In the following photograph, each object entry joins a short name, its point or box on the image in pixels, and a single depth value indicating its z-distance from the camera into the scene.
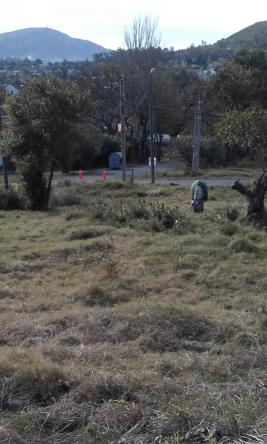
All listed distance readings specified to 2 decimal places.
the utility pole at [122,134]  32.69
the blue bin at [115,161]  53.66
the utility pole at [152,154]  32.41
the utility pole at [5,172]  24.99
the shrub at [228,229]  14.17
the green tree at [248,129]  16.55
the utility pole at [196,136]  38.06
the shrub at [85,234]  14.53
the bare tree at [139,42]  57.81
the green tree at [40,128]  22.00
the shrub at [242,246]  12.26
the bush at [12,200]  23.05
